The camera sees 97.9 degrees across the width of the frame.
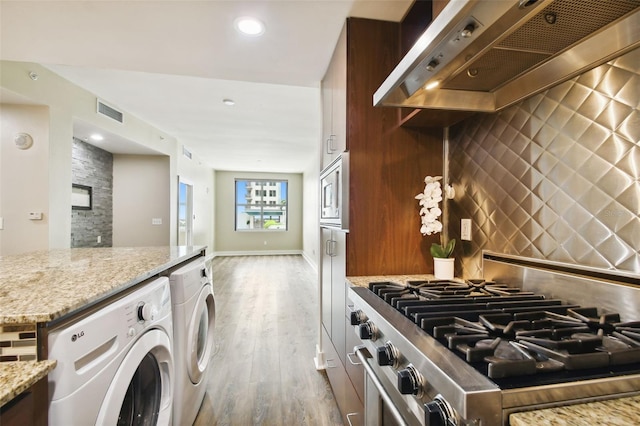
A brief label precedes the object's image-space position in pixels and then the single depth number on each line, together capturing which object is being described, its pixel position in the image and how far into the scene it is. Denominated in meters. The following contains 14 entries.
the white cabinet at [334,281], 1.64
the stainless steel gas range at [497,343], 0.53
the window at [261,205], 8.63
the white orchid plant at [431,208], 1.58
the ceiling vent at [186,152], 5.45
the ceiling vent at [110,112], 3.37
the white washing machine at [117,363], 0.68
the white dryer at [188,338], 1.37
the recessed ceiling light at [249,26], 1.58
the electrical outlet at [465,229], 1.54
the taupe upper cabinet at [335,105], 1.68
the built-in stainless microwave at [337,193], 1.58
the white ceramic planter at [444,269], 1.51
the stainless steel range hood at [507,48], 0.74
